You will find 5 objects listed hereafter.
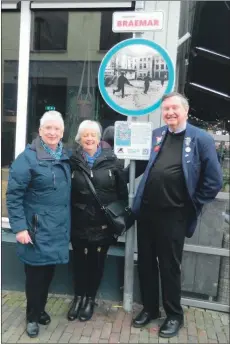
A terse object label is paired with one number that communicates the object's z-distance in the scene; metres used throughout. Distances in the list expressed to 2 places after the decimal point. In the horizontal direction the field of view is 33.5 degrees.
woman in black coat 3.09
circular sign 3.09
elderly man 2.87
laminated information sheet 3.19
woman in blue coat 2.85
